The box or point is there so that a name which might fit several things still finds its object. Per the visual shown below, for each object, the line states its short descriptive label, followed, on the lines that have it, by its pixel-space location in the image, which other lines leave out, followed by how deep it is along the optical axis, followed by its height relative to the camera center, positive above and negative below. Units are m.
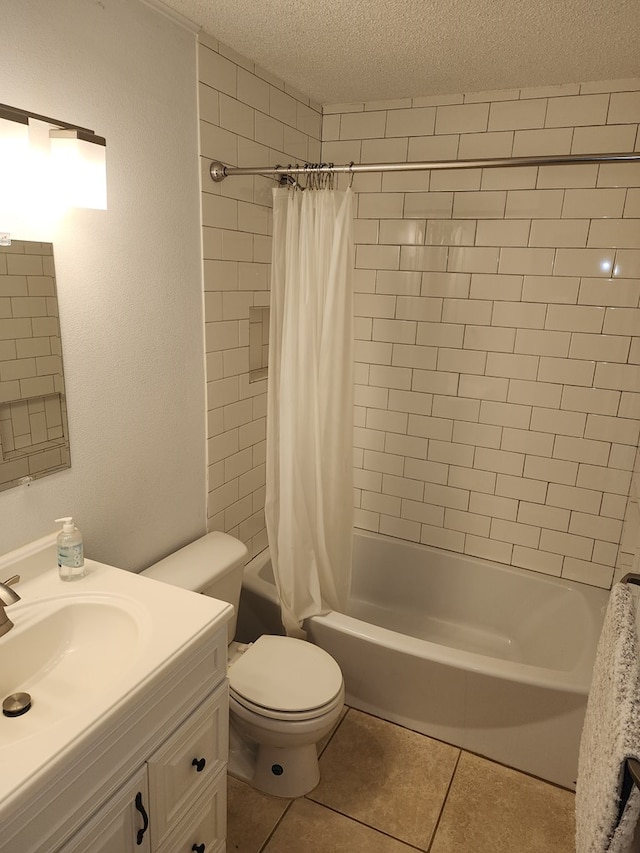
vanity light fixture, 1.32 +0.25
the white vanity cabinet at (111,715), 1.00 -0.89
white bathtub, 2.06 -1.47
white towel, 0.92 -0.76
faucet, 1.25 -0.70
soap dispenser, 1.51 -0.72
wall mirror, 1.42 -0.25
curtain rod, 1.51 +0.33
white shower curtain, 2.03 -0.46
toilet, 1.84 -1.31
